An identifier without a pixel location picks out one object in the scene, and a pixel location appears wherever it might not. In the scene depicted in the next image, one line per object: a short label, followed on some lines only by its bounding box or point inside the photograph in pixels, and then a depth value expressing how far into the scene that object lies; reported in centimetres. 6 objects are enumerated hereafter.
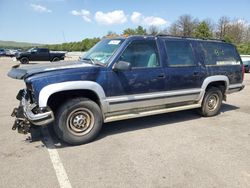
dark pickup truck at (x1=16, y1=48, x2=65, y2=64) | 2685
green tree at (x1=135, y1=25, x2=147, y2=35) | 4609
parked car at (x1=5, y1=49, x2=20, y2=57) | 4596
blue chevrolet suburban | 405
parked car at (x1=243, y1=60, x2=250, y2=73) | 2057
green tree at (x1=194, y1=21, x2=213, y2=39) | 4069
